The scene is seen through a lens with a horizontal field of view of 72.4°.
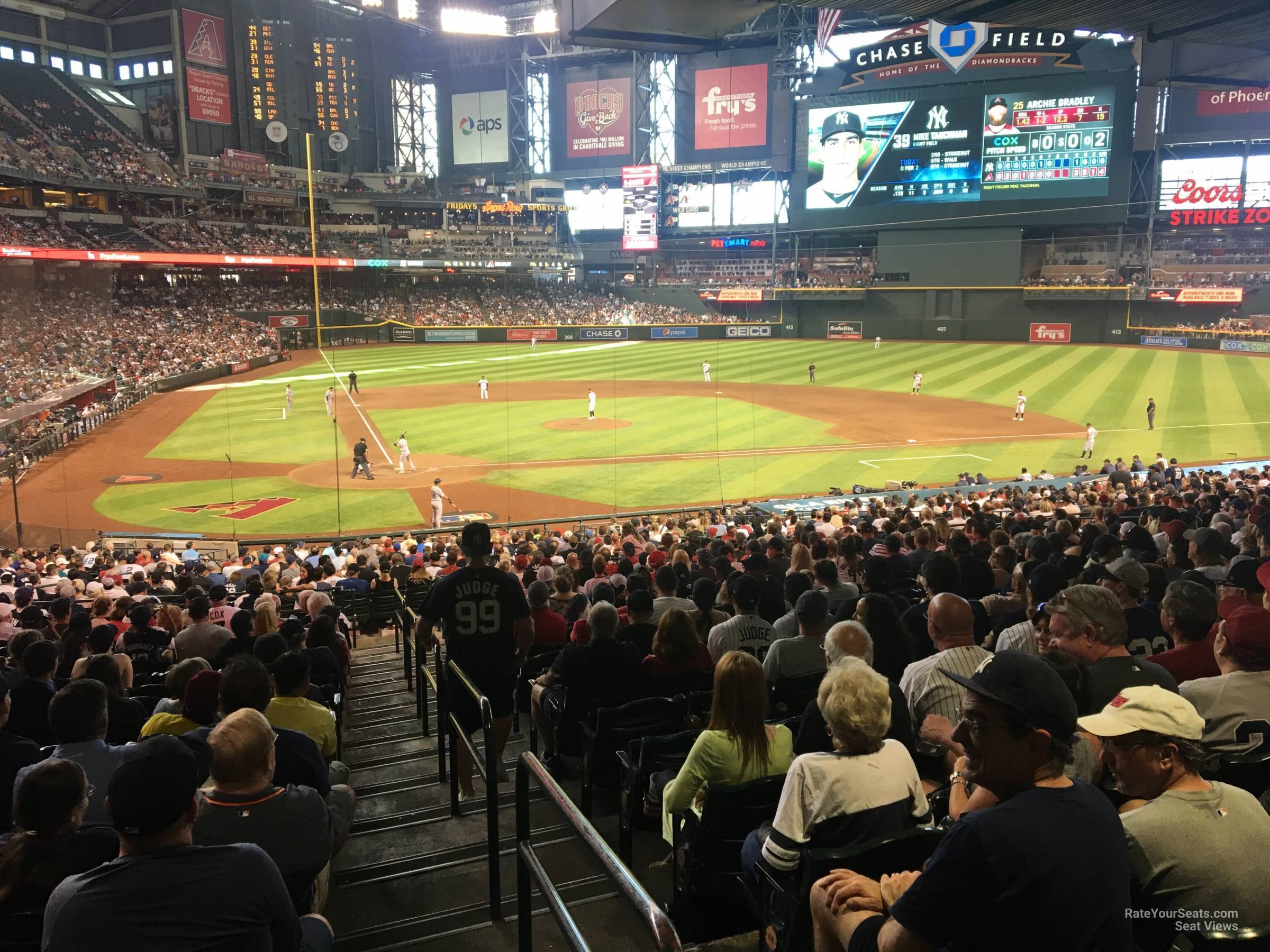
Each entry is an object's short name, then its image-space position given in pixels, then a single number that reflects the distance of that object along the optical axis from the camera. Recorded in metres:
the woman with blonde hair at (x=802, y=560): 9.62
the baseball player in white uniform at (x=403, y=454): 26.02
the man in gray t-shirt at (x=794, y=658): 5.79
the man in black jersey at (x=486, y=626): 5.93
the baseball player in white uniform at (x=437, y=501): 21.58
